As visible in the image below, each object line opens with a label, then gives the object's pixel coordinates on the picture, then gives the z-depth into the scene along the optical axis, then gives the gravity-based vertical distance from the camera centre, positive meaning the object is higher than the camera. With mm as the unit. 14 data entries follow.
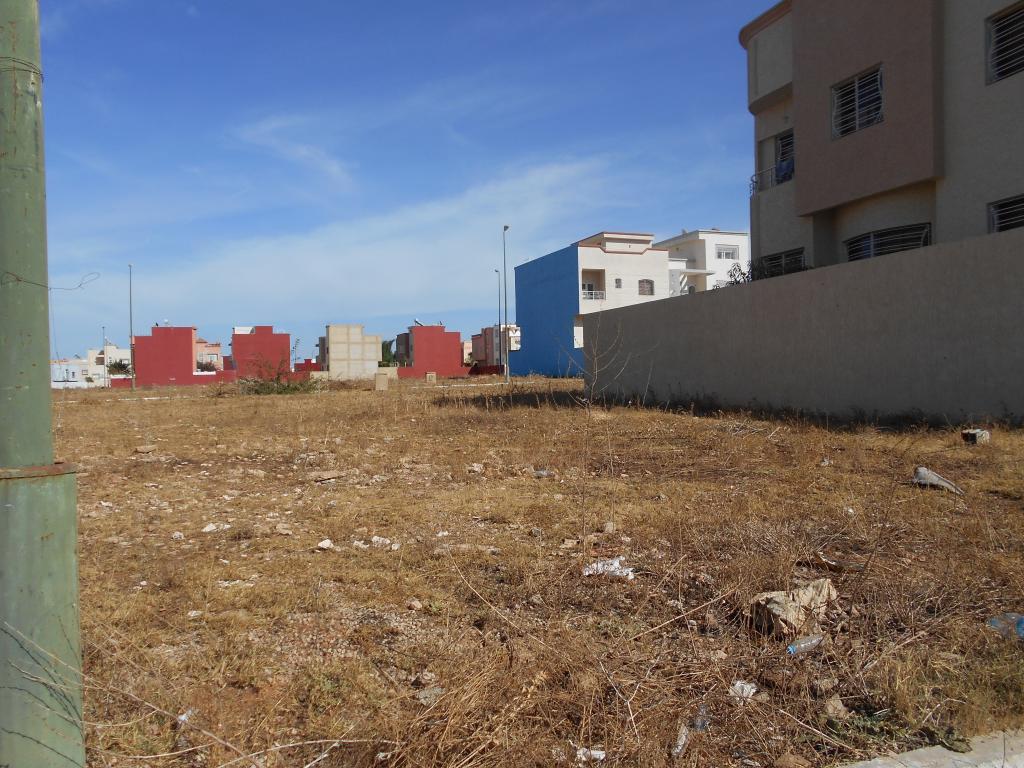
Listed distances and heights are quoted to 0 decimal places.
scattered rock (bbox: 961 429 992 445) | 8234 -848
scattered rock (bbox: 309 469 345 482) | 7891 -1122
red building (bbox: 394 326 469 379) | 51875 +1499
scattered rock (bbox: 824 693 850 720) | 2561 -1224
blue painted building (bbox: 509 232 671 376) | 44062 +5347
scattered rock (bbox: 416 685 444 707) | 2635 -1200
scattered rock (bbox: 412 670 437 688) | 2844 -1214
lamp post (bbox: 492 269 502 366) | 55556 +2291
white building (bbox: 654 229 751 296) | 56781 +9255
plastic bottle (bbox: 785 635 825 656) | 2992 -1157
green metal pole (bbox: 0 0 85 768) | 1731 -232
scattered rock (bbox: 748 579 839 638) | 3131 -1084
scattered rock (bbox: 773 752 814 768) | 2299 -1258
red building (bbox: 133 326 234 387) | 47031 +1269
